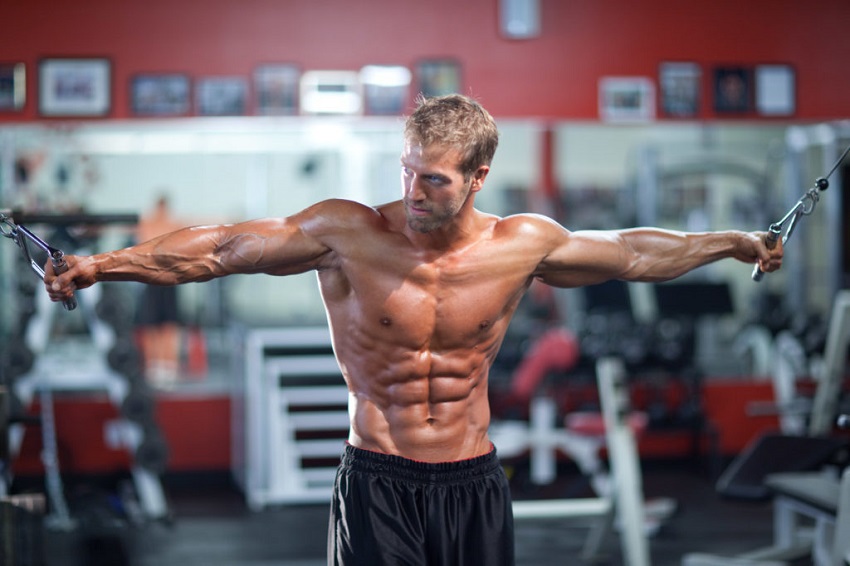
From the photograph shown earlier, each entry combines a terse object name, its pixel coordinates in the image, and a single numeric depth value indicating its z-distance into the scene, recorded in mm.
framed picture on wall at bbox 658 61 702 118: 5930
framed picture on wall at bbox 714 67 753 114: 5980
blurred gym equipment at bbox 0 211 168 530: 4547
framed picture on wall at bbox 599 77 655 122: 5906
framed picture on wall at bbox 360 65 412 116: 5672
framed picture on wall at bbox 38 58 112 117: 5500
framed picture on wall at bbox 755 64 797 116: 6008
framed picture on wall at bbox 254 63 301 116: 5621
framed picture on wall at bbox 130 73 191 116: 5570
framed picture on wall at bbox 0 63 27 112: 5492
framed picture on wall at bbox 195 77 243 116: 5609
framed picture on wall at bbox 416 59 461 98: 5711
